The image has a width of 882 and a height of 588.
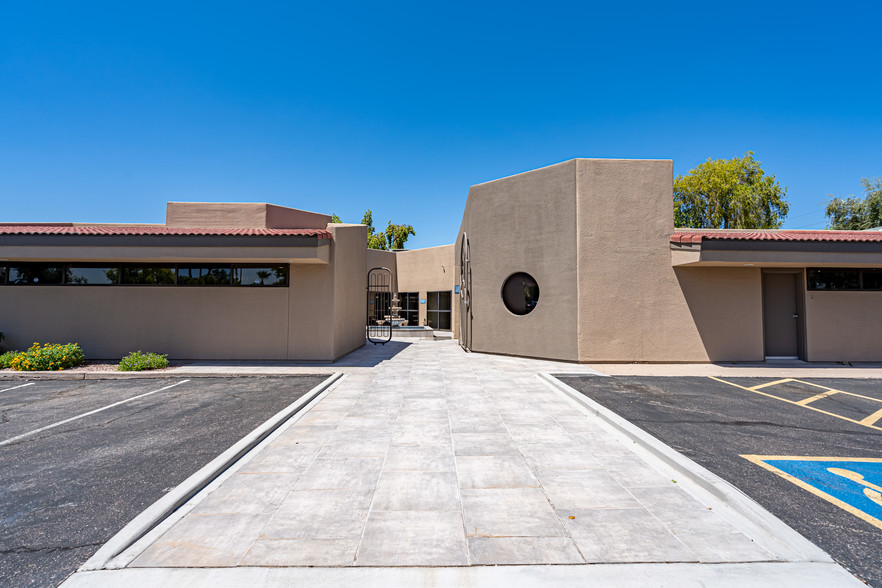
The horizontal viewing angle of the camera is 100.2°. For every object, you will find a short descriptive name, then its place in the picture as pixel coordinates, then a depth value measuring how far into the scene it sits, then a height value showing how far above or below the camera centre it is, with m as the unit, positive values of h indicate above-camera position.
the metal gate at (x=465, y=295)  15.05 +0.23
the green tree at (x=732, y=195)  28.86 +8.29
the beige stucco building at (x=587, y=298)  11.52 +0.08
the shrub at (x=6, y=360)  9.85 -1.51
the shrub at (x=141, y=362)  9.93 -1.63
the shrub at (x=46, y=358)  9.66 -1.47
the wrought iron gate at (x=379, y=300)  25.72 +0.07
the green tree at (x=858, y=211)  27.88 +6.86
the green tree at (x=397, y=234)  45.59 +8.27
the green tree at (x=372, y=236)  43.94 +7.86
